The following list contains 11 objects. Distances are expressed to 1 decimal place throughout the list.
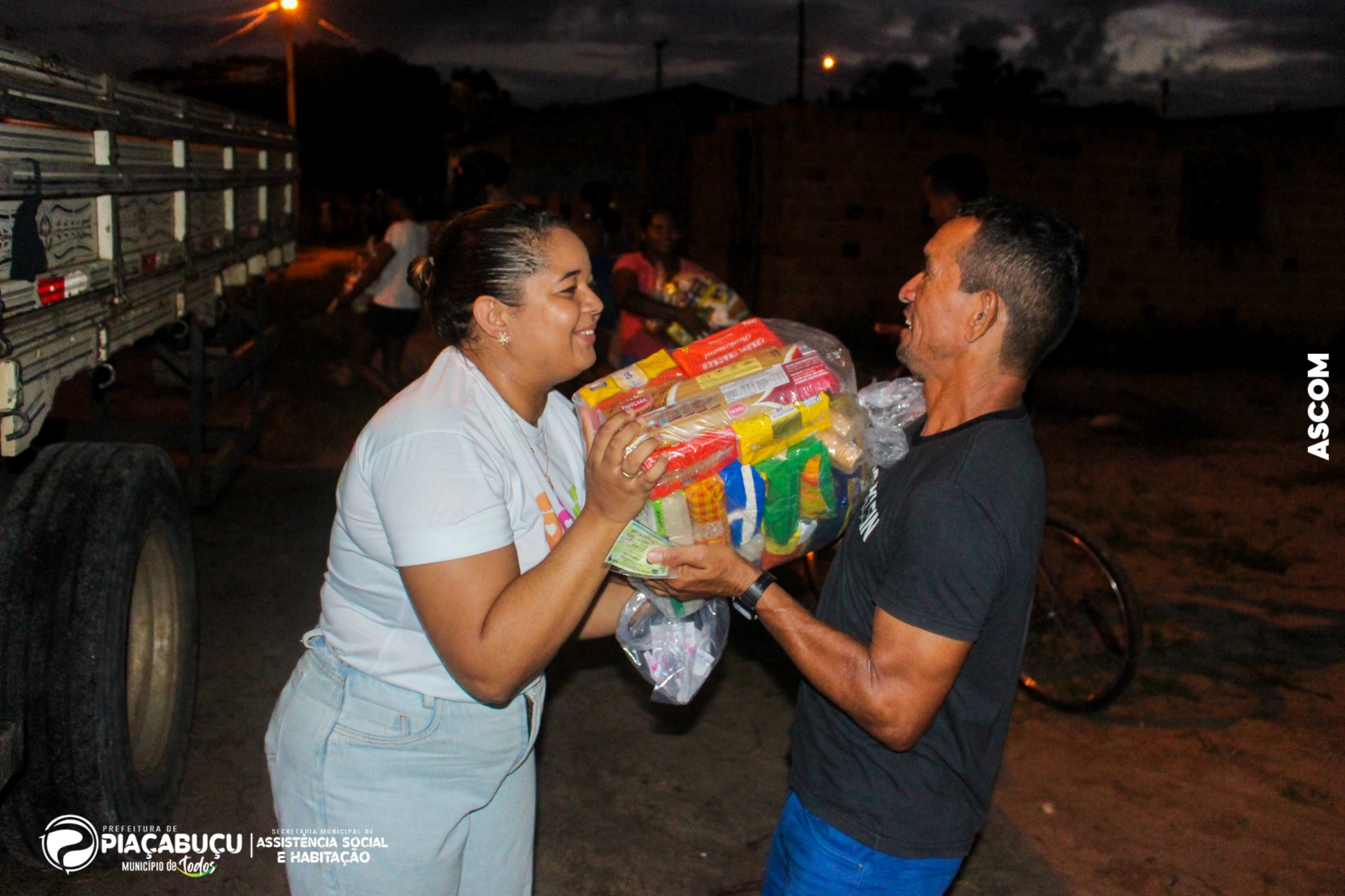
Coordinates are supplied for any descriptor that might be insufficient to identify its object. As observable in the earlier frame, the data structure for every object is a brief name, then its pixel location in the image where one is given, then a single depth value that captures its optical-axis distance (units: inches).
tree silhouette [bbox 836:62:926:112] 1716.3
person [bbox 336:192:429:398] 320.2
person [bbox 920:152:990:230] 189.0
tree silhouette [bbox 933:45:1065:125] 1742.1
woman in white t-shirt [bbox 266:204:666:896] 66.0
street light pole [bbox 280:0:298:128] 1185.5
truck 103.0
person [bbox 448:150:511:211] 235.9
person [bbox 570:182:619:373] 268.2
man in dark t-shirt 67.0
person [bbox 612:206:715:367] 225.3
